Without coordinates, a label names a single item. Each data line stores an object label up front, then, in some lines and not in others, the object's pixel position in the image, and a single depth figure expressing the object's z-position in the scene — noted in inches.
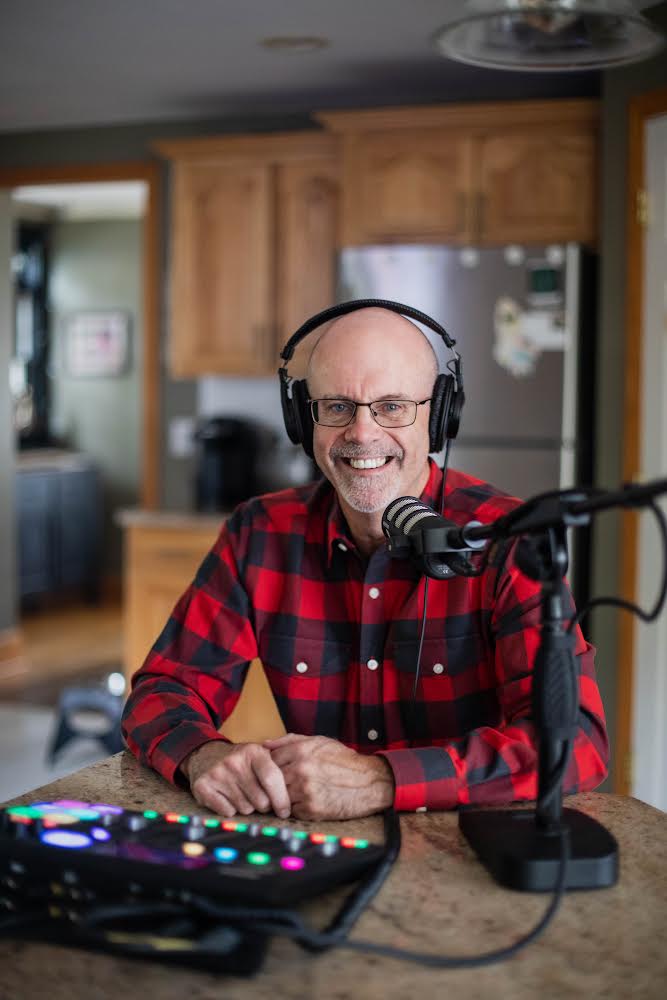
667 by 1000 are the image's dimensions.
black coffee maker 181.8
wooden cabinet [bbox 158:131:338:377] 171.2
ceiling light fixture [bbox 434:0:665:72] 78.7
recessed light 147.6
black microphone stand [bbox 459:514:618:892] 40.4
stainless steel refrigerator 145.6
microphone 45.6
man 59.2
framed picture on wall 313.3
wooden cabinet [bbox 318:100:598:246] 150.8
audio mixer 36.4
